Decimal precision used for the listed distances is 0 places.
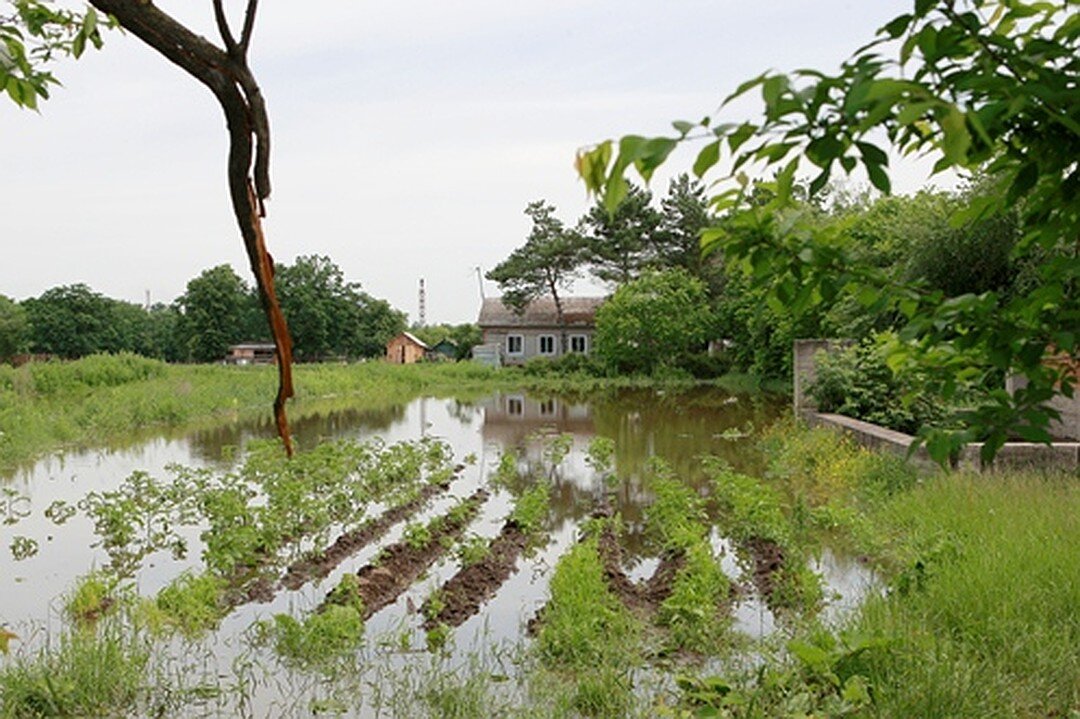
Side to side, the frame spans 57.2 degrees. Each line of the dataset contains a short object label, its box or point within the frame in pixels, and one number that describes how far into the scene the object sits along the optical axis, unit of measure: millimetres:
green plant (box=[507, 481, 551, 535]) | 10328
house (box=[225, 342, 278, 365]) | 54594
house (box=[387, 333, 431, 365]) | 62531
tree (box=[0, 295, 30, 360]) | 59578
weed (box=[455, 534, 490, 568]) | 8648
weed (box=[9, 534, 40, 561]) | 9429
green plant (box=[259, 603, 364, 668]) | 6113
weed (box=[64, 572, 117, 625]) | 7244
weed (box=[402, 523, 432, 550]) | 9195
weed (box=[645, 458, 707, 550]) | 8812
